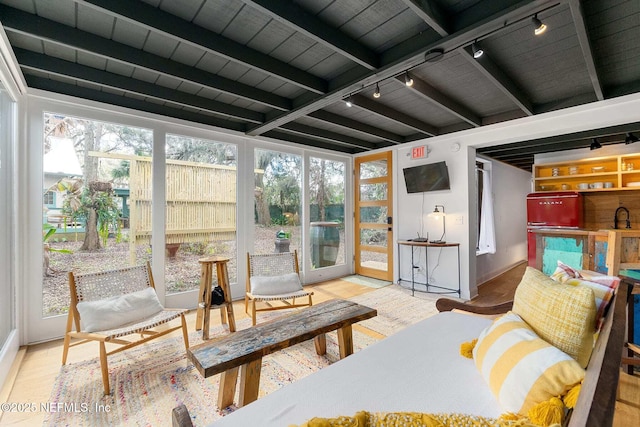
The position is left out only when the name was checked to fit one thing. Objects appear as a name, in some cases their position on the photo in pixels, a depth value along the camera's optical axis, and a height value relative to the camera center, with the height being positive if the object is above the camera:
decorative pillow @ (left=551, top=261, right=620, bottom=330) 1.19 -0.33
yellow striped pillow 0.90 -0.55
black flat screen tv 4.20 +0.56
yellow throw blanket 0.79 -0.59
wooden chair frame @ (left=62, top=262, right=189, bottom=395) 2.00 -0.69
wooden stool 2.77 -0.80
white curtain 5.33 -0.15
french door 4.96 -0.05
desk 3.96 -0.65
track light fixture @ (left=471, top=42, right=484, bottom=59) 1.87 +1.09
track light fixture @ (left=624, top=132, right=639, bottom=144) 3.85 +1.03
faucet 4.24 -0.06
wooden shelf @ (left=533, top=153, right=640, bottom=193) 4.16 +0.61
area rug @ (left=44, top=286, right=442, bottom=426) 1.69 -1.21
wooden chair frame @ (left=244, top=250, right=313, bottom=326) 3.01 -0.66
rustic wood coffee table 1.51 -0.78
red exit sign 4.42 +0.98
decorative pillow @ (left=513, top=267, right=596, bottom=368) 1.02 -0.41
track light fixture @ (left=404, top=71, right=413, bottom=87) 2.29 +1.11
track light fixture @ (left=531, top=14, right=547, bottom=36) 1.58 +1.07
